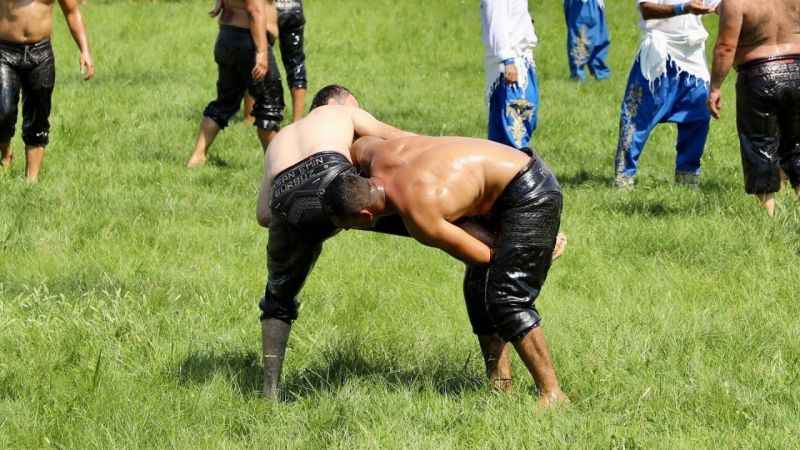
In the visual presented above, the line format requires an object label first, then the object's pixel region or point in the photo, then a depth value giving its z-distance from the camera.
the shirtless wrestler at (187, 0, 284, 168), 18.93
